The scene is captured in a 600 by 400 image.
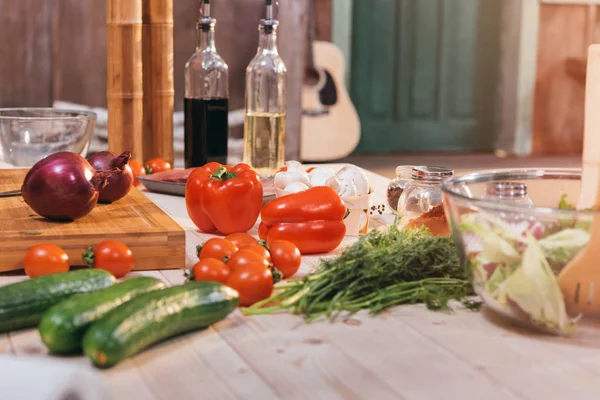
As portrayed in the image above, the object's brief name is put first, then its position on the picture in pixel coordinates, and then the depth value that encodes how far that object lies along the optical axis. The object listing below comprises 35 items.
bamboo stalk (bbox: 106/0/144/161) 2.03
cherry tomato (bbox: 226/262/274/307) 1.05
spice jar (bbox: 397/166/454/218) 1.44
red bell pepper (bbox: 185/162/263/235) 1.49
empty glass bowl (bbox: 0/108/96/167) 1.75
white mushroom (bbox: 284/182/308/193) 1.47
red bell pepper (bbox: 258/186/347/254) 1.37
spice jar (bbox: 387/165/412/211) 1.59
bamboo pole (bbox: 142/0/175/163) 2.17
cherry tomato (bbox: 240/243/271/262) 1.14
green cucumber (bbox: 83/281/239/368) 0.84
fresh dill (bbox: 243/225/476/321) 1.04
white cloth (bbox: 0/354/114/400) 0.82
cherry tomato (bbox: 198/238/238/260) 1.19
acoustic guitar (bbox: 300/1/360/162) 5.43
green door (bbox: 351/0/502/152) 6.30
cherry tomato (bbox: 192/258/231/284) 1.08
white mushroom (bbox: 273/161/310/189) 1.51
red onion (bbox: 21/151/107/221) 1.29
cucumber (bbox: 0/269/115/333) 0.94
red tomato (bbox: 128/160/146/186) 1.97
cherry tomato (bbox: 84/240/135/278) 1.18
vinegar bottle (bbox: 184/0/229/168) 1.99
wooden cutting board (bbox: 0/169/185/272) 1.21
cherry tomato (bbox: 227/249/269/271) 1.09
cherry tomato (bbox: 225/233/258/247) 1.27
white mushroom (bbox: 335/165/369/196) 1.48
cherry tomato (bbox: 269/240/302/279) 1.18
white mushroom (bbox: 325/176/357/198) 1.47
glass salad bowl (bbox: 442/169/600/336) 0.92
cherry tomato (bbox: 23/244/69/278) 1.14
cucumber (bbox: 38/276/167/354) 0.86
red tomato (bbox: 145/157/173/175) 2.04
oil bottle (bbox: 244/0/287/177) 1.96
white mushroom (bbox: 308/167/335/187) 1.49
